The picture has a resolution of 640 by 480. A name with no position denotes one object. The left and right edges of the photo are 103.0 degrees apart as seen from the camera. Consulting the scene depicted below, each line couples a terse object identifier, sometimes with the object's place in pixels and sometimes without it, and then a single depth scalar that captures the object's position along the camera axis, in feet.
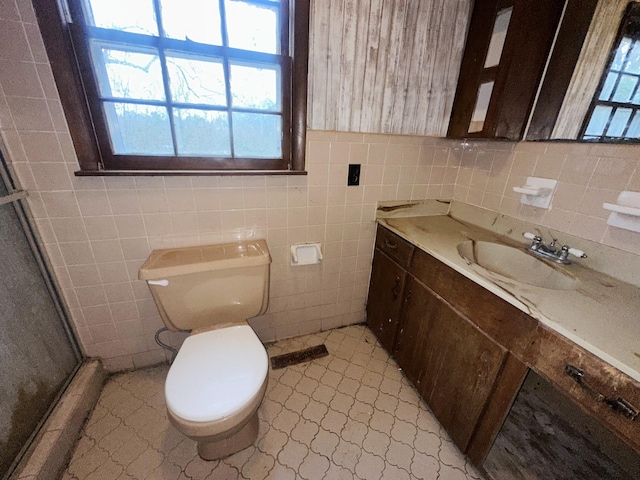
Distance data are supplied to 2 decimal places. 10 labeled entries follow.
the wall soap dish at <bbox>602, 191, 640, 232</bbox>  3.03
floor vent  5.27
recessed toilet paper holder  5.04
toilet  2.95
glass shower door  3.20
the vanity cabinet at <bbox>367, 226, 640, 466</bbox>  2.23
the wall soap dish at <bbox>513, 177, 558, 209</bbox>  3.96
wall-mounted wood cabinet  3.54
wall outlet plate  4.85
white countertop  2.20
